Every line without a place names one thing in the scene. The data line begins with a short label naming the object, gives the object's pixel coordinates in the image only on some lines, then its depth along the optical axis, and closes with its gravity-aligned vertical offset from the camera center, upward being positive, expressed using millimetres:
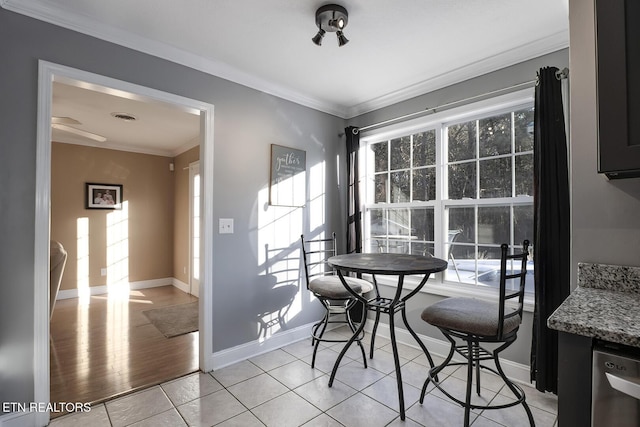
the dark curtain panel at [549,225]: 2016 -51
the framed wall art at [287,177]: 2945 +407
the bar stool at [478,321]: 1613 -573
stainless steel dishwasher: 785 -445
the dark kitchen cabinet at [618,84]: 1030 +454
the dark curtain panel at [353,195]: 3373 +247
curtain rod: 2053 +993
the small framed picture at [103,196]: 4863 +362
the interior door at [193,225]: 4957 -116
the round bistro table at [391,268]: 1866 -316
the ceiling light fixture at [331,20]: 1836 +1204
